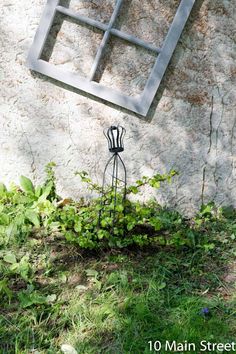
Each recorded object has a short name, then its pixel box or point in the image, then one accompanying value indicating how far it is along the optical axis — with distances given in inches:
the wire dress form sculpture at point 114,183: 124.1
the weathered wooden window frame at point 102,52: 129.8
